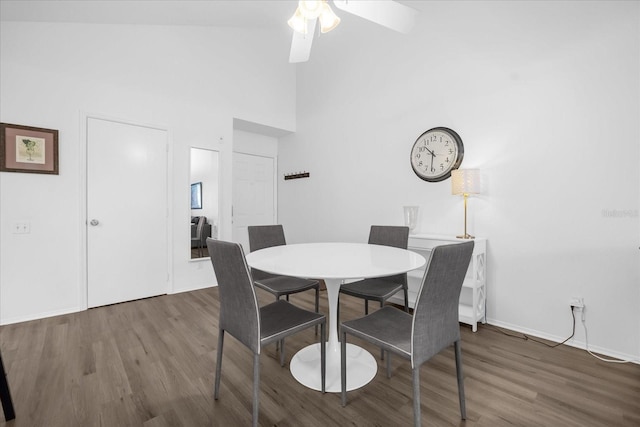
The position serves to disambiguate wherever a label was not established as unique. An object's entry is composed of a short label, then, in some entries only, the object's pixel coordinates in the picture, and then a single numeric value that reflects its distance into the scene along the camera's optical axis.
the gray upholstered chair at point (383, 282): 1.97
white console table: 2.39
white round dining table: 1.36
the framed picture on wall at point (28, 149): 2.51
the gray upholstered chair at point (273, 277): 2.12
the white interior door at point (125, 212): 2.93
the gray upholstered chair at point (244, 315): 1.26
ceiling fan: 1.69
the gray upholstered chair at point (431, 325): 1.14
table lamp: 2.44
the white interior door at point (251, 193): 4.53
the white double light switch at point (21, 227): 2.55
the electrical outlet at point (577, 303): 2.11
